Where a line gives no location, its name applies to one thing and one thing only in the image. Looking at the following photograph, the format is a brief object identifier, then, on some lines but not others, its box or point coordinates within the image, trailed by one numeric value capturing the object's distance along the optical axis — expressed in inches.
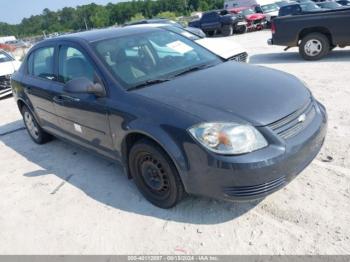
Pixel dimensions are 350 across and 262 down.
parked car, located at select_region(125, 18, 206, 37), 587.5
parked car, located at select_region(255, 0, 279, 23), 953.5
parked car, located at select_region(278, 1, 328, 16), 546.3
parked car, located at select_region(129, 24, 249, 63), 318.4
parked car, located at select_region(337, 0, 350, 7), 709.9
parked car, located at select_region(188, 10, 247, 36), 865.5
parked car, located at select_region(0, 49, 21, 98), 405.3
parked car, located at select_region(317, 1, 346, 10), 576.5
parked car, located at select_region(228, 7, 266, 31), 879.7
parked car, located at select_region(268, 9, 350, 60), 353.1
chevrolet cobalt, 110.0
